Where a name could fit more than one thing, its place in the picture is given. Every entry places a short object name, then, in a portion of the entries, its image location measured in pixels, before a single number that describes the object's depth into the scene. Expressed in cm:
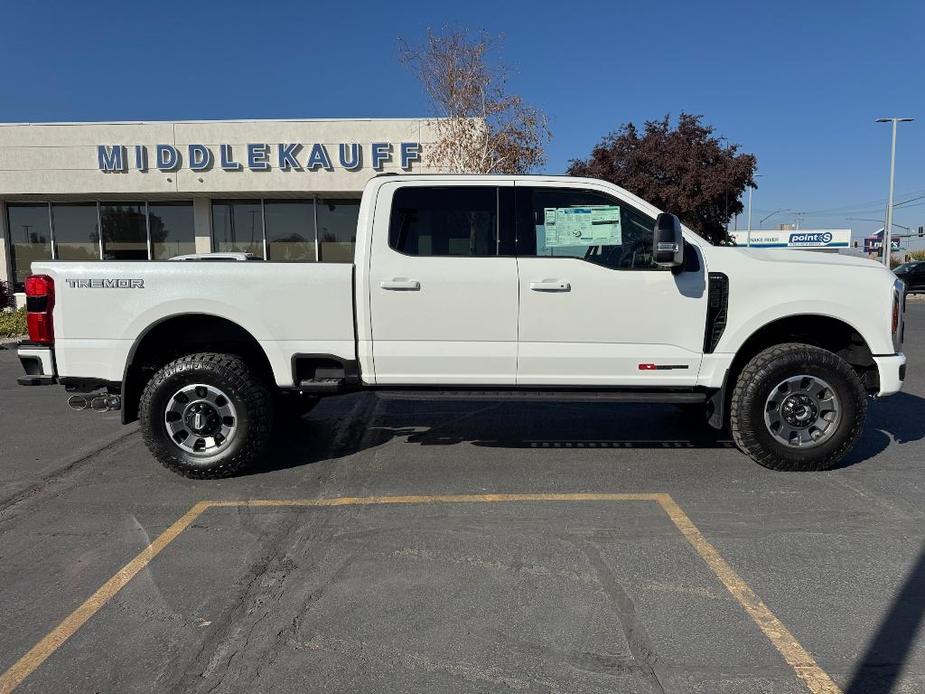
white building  1758
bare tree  1425
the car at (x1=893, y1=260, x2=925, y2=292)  2753
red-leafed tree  2181
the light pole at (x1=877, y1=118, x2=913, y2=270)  2932
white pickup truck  468
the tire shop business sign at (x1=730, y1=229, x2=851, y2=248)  7288
